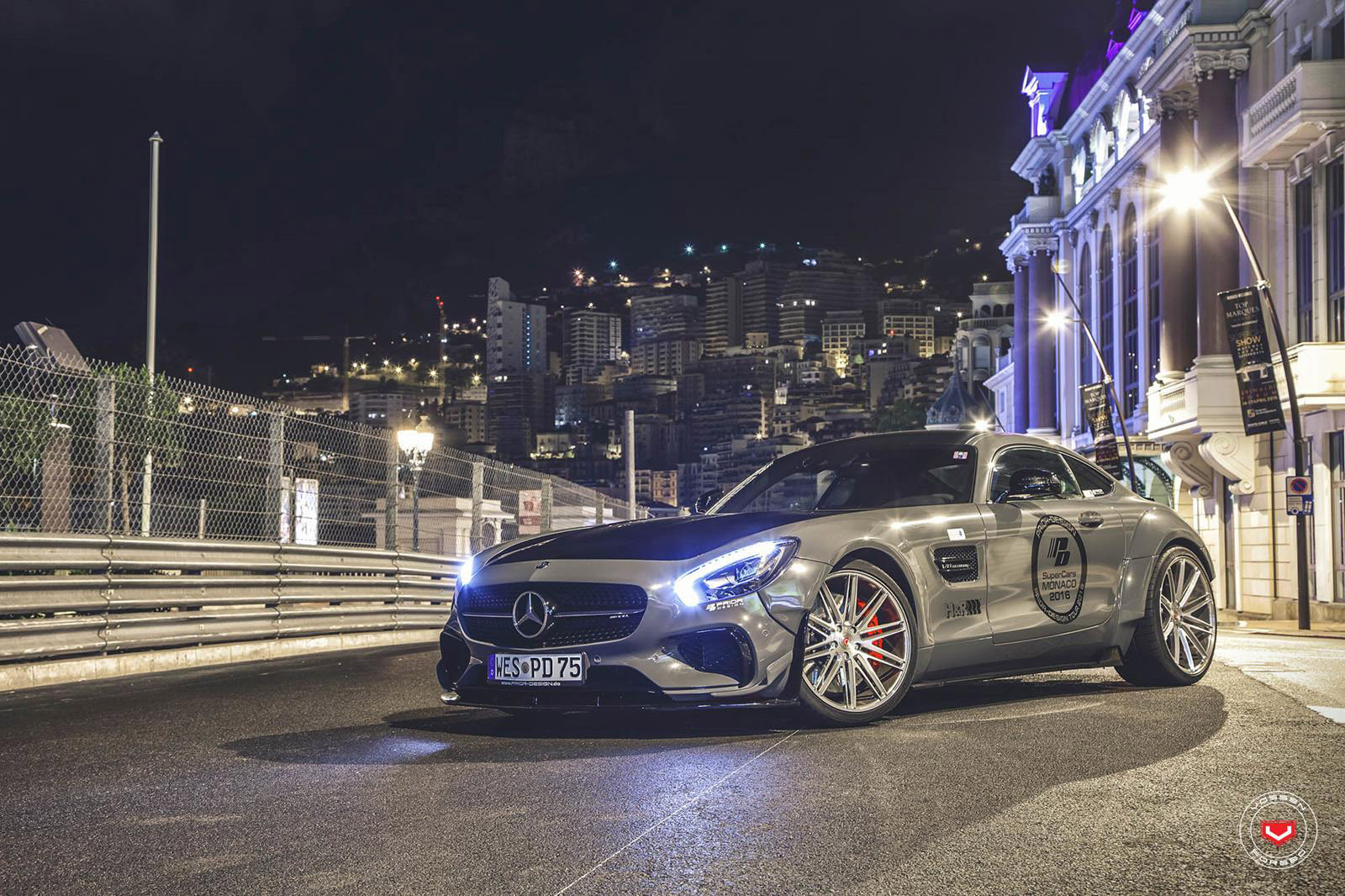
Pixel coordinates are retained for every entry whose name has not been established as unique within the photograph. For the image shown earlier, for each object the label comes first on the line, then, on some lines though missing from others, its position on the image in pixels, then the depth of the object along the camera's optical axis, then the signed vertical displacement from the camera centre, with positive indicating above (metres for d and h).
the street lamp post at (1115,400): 35.25 +3.14
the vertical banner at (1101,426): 37.69 +2.68
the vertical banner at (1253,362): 26.28 +2.91
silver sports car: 6.60 -0.31
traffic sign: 23.80 +0.46
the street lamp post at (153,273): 26.35 +4.72
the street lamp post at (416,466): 16.19 +0.66
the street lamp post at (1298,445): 24.39 +1.31
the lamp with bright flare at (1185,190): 30.09 +7.82
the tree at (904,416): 118.56 +8.94
